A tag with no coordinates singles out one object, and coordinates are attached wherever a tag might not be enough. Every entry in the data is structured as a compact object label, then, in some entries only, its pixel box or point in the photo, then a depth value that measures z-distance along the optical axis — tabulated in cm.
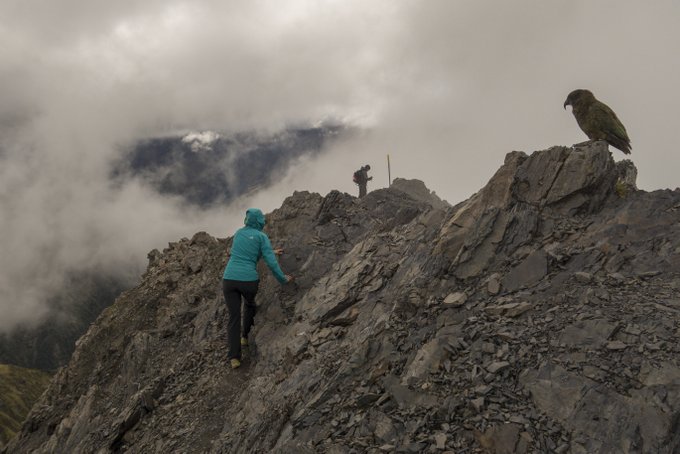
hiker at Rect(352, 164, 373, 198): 2581
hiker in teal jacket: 1063
